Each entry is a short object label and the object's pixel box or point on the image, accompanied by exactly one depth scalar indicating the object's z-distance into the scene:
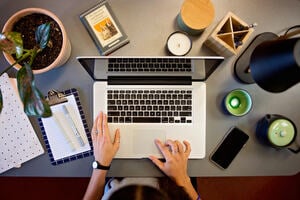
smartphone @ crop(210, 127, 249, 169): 0.88
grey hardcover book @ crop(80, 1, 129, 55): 0.88
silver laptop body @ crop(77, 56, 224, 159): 0.87
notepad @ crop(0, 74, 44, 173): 0.87
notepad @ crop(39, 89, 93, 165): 0.88
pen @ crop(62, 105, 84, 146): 0.88
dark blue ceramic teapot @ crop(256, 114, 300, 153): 0.84
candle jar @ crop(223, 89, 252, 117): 0.88
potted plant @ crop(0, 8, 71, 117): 0.60
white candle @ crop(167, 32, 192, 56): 0.87
